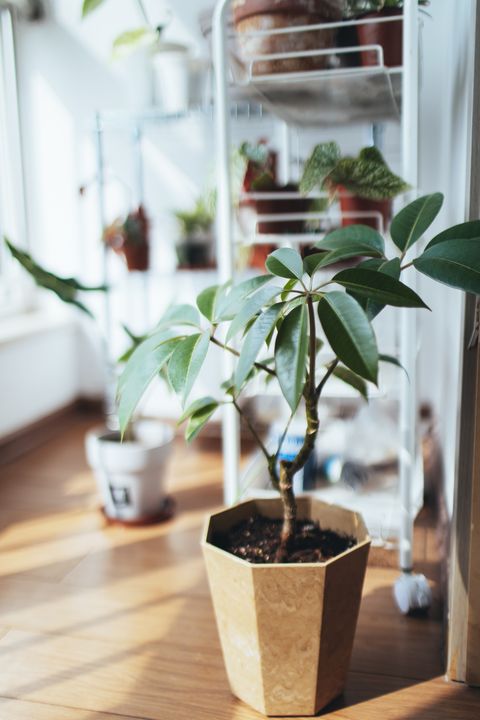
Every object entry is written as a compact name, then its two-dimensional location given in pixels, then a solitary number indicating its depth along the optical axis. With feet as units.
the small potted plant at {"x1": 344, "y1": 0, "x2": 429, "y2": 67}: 4.04
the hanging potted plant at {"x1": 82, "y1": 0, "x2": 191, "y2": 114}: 5.83
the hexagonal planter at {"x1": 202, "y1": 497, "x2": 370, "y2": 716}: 2.97
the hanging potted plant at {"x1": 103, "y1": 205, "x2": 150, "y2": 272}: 6.62
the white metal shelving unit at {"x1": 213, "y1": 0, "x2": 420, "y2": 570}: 3.87
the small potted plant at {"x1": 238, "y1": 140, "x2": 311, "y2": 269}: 4.66
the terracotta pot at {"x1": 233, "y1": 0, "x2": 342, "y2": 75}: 4.00
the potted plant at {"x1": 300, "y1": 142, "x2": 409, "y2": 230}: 3.71
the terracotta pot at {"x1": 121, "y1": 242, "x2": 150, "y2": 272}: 6.71
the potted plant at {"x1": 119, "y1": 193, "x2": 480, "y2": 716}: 2.49
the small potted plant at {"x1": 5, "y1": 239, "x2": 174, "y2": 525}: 5.31
